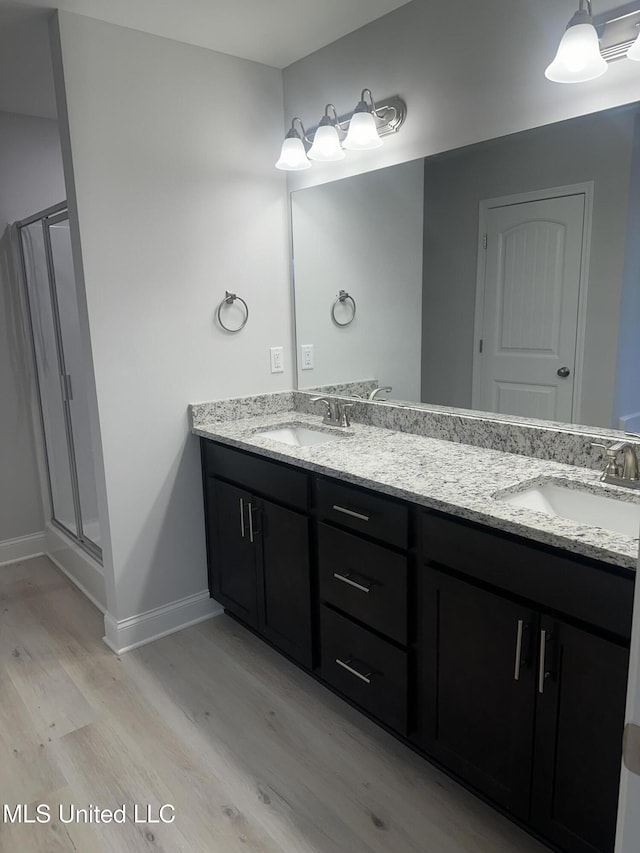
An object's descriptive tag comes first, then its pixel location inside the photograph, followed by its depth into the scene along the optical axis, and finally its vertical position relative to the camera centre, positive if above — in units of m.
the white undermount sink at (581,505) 1.56 -0.53
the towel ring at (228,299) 2.59 +0.06
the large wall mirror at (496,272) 1.72 +0.12
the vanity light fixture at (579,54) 1.50 +0.62
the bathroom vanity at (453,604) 1.30 -0.78
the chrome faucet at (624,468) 1.63 -0.44
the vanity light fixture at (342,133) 2.15 +0.65
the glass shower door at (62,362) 2.84 -0.21
